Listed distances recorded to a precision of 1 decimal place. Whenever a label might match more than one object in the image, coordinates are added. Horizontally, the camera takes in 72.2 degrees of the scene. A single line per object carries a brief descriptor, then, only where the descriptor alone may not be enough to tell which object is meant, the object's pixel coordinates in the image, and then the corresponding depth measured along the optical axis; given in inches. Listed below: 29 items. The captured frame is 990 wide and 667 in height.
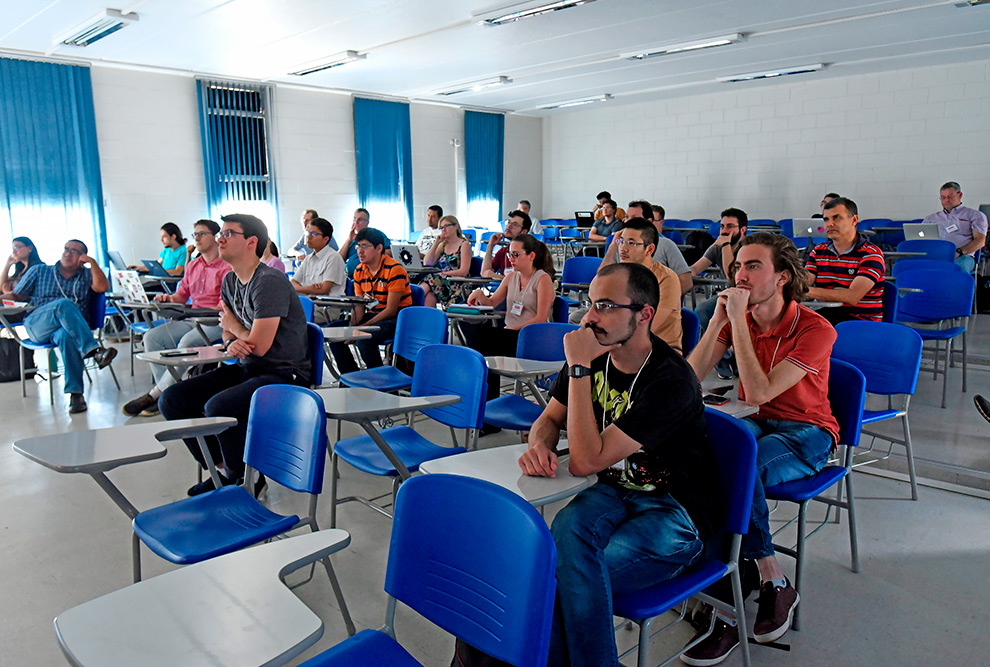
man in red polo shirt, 79.4
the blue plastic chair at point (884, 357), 111.5
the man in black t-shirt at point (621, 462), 59.4
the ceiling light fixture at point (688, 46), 296.8
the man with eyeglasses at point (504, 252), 254.8
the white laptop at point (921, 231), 259.9
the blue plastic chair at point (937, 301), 177.9
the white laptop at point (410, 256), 289.6
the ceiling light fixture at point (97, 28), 244.5
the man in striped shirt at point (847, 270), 153.3
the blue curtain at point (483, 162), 503.5
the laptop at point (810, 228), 312.5
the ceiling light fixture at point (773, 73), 365.1
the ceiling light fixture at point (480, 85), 388.2
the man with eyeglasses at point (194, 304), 175.0
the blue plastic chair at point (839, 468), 82.7
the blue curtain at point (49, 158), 299.9
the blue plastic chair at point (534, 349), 125.9
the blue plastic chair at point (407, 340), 143.4
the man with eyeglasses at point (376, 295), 179.6
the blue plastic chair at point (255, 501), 74.0
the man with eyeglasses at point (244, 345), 116.3
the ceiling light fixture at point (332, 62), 318.7
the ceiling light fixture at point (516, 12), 242.5
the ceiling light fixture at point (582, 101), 457.7
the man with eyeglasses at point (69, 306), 192.1
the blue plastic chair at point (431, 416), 98.5
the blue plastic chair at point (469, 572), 47.4
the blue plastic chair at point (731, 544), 59.6
